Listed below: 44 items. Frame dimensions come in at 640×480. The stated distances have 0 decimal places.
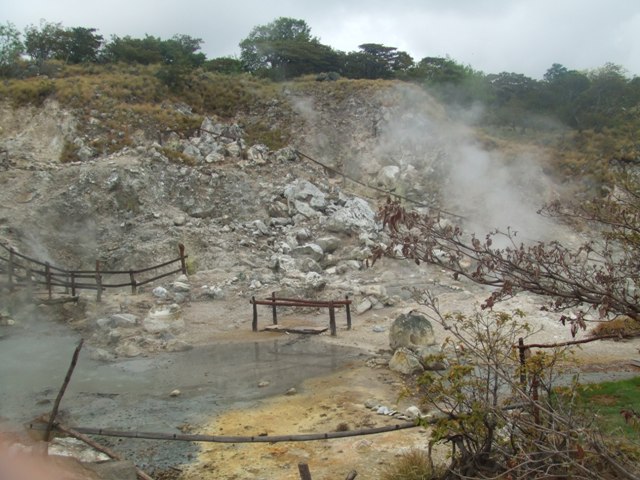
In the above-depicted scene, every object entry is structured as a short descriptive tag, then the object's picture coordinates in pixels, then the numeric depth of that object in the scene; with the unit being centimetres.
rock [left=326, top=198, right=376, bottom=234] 1992
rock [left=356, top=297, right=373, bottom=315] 1437
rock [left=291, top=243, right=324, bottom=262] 1848
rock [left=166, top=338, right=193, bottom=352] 1202
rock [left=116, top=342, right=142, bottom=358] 1160
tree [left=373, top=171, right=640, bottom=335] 349
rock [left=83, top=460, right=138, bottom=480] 526
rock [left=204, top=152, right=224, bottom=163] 2372
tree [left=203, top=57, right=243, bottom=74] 3634
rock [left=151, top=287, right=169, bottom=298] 1526
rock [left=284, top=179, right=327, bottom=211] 2156
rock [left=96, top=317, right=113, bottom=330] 1305
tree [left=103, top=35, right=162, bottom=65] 3403
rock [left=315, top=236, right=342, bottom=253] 1919
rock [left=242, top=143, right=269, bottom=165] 2441
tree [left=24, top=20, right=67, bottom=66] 3422
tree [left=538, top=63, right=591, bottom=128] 3058
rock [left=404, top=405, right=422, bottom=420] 764
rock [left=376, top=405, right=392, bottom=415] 797
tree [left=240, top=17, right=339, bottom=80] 3650
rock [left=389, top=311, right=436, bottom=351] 1084
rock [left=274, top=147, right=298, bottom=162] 2498
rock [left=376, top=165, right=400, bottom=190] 2470
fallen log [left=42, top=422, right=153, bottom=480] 609
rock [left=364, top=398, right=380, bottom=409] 824
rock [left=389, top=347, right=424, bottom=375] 982
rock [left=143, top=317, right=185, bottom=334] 1307
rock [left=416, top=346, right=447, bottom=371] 976
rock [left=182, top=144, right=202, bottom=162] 2372
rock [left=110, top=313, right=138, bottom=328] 1309
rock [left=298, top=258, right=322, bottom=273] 1748
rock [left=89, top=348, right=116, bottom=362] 1125
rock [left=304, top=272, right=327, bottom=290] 1562
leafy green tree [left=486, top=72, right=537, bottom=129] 3072
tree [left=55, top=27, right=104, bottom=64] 3394
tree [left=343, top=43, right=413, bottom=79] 3705
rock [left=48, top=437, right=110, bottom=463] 640
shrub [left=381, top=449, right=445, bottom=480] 550
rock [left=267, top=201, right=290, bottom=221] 2131
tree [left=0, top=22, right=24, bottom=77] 2898
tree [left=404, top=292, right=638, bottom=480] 404
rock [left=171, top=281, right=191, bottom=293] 1566
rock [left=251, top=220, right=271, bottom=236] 1997
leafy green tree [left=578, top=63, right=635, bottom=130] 2892
